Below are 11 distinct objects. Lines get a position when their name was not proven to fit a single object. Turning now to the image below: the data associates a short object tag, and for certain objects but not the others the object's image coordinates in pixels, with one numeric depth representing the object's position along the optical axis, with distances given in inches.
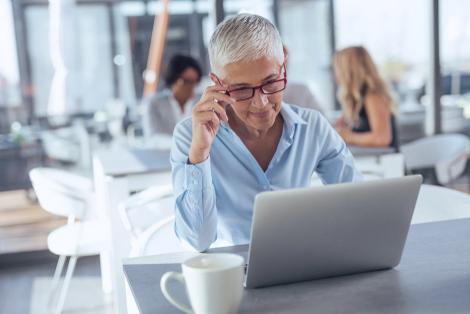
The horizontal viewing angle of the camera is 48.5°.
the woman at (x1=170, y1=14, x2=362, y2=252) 54.9
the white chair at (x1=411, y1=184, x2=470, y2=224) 69.6
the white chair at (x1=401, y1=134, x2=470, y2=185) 141.4
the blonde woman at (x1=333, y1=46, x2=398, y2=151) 132.8
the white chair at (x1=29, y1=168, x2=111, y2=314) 106.8
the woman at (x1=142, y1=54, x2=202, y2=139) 155.2
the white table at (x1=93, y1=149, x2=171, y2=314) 106.5
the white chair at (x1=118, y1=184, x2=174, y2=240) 76.5
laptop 35.7
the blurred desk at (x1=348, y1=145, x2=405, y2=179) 117.6
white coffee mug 31.9
